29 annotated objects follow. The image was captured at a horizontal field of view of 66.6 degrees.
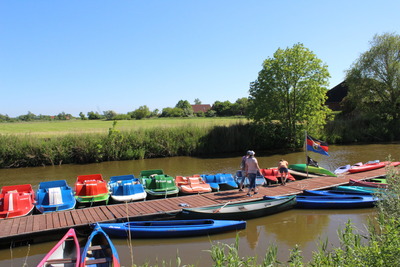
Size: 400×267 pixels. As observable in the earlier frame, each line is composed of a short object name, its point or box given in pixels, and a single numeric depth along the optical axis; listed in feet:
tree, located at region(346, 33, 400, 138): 114.32
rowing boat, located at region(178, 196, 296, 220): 34.40
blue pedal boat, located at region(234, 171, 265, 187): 47.27
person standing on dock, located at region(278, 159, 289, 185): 47.24
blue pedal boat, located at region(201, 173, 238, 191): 46.83
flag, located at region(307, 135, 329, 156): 47.60
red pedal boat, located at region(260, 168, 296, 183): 51.12
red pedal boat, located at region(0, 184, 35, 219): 34.38
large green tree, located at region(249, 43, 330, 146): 92.32
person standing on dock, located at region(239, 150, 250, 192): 42.38
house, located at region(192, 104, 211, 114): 369.59
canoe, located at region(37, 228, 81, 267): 22.63
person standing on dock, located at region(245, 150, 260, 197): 39.91
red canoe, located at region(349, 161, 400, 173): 55.83
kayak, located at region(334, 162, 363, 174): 56.95
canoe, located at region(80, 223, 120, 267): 23.11
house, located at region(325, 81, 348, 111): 163.84
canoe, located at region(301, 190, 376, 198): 42.88
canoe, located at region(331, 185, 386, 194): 44.03
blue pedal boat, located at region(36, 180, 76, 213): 36.29
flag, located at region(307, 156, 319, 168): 51.72
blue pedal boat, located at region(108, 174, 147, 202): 40.45
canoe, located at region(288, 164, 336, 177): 55.06
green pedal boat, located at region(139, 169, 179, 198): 42.93
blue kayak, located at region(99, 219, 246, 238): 30.63
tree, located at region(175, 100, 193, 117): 321.73
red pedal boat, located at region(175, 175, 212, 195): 43.62
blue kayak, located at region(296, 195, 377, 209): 38.99
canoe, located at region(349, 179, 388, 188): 45.47
